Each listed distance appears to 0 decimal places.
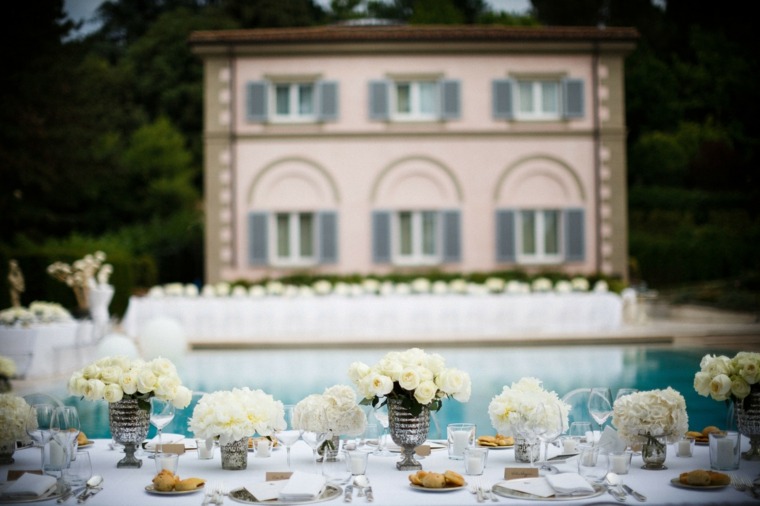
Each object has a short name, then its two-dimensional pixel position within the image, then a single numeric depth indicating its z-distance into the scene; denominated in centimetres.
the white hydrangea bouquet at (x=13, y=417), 353
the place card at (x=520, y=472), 326
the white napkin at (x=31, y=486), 301
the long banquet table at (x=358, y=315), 1464
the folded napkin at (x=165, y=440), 387
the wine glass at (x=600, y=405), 376
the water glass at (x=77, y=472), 311
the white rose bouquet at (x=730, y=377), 354
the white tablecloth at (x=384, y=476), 299
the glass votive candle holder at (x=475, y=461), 329
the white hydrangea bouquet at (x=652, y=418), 340
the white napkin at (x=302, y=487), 296
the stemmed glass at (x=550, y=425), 337
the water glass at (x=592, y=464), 311
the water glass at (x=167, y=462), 325
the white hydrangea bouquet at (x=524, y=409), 338
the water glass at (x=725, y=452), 333
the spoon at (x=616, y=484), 300
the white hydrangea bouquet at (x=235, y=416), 332
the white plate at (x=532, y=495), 298
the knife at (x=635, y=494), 297
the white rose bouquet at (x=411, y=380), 338
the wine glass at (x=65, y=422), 328
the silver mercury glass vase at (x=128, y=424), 356
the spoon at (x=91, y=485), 303
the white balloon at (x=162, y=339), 1143
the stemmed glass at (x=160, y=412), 365
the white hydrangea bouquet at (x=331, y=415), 337
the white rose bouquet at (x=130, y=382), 356
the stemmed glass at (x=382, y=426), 360
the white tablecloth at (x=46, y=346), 1059
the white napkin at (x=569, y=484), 301
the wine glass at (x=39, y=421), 344
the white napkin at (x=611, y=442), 327
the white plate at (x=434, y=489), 306
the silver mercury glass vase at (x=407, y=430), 345
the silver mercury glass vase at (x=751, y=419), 357
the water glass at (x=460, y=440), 359
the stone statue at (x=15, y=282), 1251
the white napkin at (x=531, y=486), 301
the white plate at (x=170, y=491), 307
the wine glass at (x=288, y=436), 341
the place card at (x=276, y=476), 322
